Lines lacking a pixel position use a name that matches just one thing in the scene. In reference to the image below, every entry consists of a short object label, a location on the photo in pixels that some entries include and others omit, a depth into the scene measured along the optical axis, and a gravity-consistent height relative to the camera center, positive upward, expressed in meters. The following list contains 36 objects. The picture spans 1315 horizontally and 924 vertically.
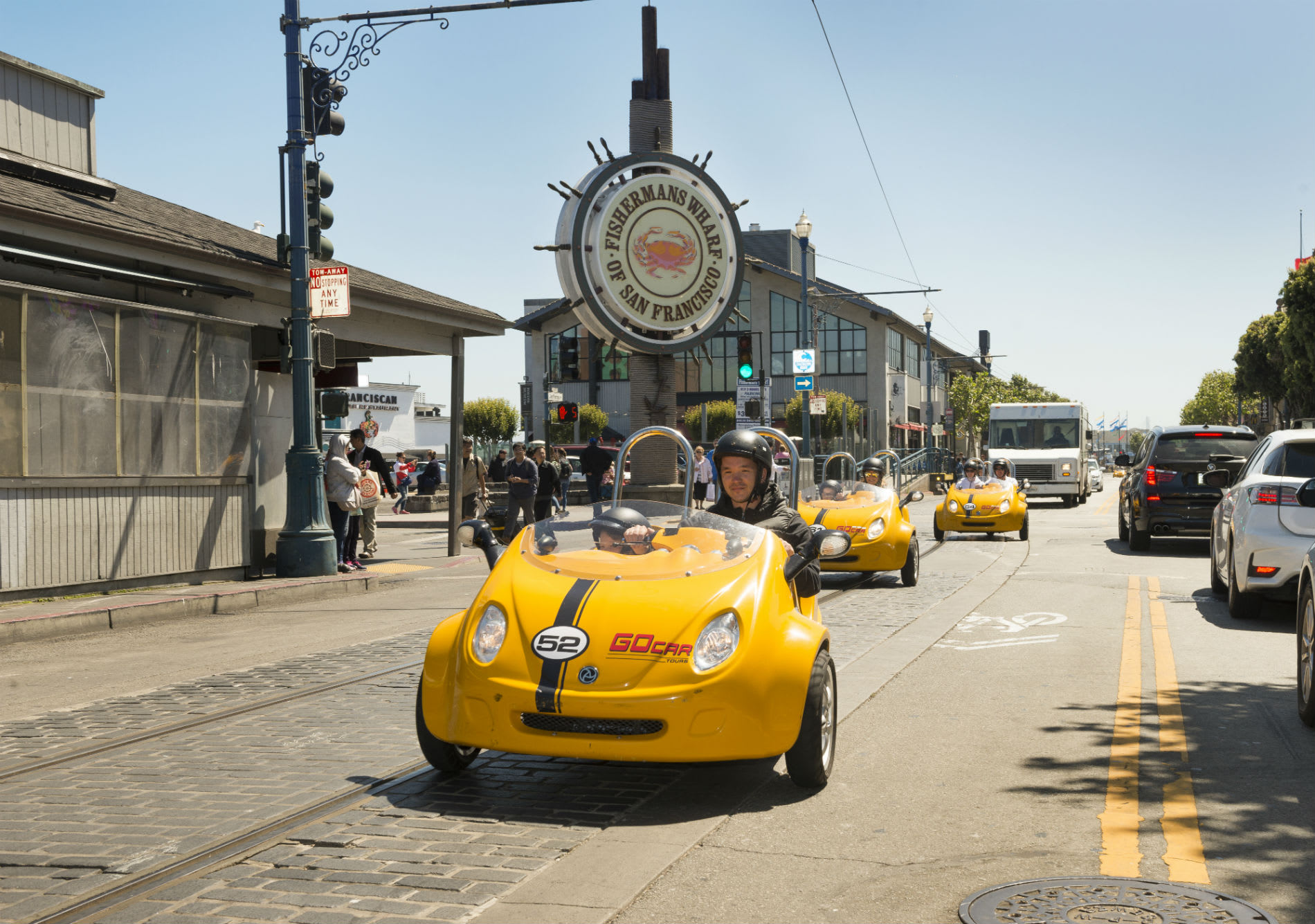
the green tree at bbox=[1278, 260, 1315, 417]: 40.50 +3.56
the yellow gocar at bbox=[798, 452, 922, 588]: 13.59 -0.94
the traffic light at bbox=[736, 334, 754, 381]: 25.17 +1.63
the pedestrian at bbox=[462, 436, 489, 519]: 22.20 -0.55
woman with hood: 15.90 -0.55
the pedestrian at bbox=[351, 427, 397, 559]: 17.59 -0.33
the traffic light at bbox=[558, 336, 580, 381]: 20.81 +1.39
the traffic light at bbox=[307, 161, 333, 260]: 15.06 +2.72
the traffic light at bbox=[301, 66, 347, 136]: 15.02 +3.93
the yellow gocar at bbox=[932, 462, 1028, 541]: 20.69 -1.13
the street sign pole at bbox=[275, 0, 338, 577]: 14.93 +0.20
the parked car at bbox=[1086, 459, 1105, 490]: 53.03 -1.57
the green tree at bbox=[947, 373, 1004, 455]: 93.81 +2.96
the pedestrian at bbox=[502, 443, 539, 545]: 20.12 -0.61
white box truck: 37.53 -0.13
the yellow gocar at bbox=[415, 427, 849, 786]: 4.87 -0.87
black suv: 17.89 -0.59
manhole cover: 3.75 -1.37
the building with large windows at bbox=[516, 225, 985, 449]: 71.25 +4.81
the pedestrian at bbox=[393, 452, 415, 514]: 33.84 -1.17
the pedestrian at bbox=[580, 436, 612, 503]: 27.38 -0.47
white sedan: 10.39 -0.70
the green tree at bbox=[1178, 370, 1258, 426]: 130.00 +3.90
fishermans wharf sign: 25.98 +3.83
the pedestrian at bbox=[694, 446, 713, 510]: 24.83 -0.69
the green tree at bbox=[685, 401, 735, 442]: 69.38 +1.20
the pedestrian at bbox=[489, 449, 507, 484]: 25.41 -0.54
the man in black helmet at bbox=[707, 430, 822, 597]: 6.68 -0.25
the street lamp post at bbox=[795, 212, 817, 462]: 30.47 +4.55
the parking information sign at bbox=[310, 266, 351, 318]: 14.84 +1.67
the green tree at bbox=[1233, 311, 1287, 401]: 61.00 +3.77
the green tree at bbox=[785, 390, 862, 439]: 67.25 +1.31
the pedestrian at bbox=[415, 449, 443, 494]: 34.12 -1.00
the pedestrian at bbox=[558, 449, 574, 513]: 28.62 -0.72
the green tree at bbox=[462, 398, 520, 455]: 94.50 +1.56
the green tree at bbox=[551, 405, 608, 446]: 71.50 +1.10
